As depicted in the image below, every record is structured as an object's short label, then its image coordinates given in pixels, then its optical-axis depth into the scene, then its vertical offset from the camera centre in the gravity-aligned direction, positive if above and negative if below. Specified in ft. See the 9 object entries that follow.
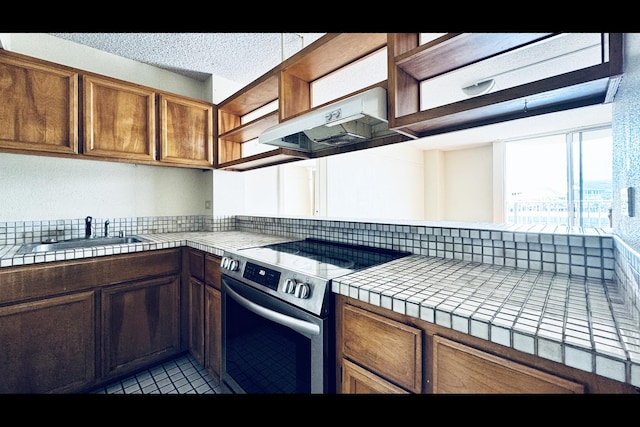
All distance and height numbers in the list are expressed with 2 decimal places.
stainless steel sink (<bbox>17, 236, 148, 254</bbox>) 5.64 -0.65
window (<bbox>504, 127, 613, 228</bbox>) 13.15 +1.75
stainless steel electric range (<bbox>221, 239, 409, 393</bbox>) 3.12 -1.34
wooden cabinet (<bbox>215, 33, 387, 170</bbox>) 4.69 +2.88
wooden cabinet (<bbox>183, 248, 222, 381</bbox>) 5.25 -1.99
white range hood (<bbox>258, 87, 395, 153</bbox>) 3.83 +1.51
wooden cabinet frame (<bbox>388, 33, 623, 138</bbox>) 2.52 +1.32
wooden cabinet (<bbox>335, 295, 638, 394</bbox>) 1.84 -1.23
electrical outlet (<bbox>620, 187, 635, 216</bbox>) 2.15 +0.08
